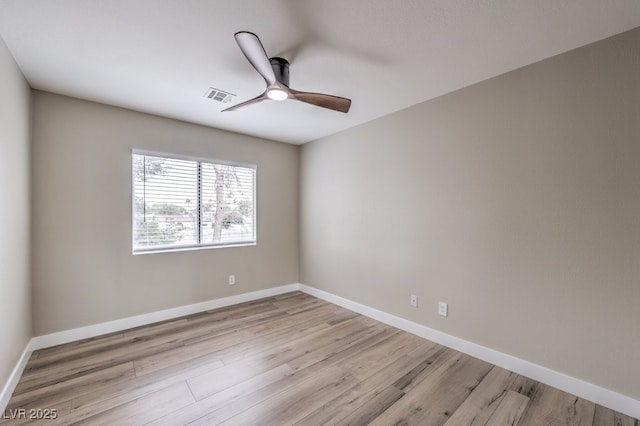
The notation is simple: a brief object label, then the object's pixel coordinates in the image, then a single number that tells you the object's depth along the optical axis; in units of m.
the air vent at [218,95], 2.56
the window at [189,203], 3.12
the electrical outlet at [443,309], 2.63
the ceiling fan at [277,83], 1.59
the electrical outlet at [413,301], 2.86
